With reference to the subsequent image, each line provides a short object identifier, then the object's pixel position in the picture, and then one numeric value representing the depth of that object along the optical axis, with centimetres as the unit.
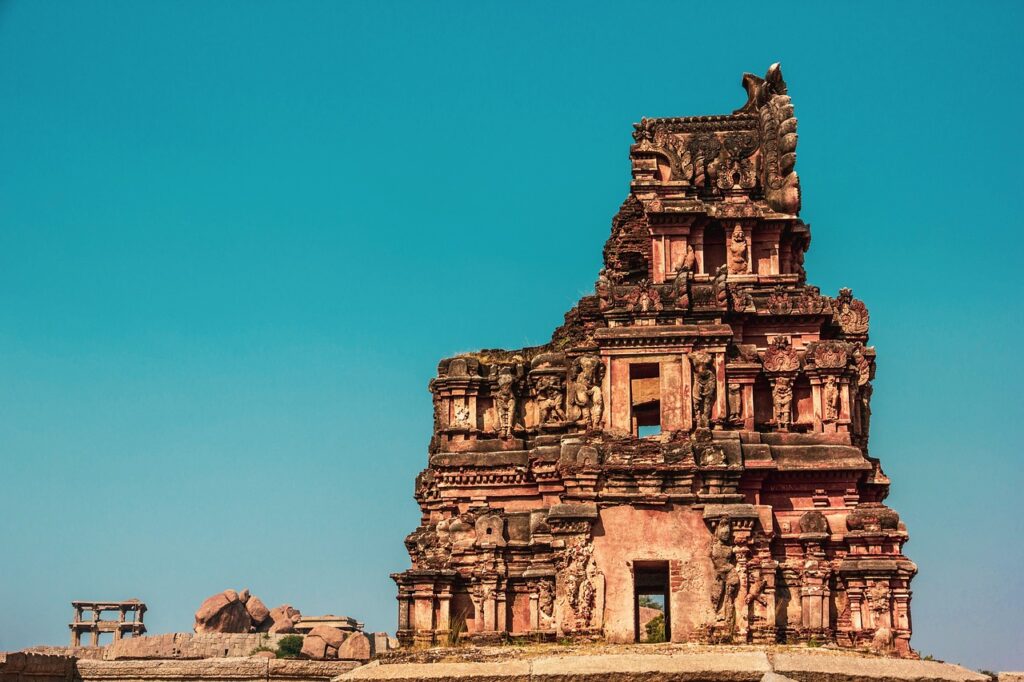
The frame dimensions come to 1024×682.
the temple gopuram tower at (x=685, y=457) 2920
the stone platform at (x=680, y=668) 2317
